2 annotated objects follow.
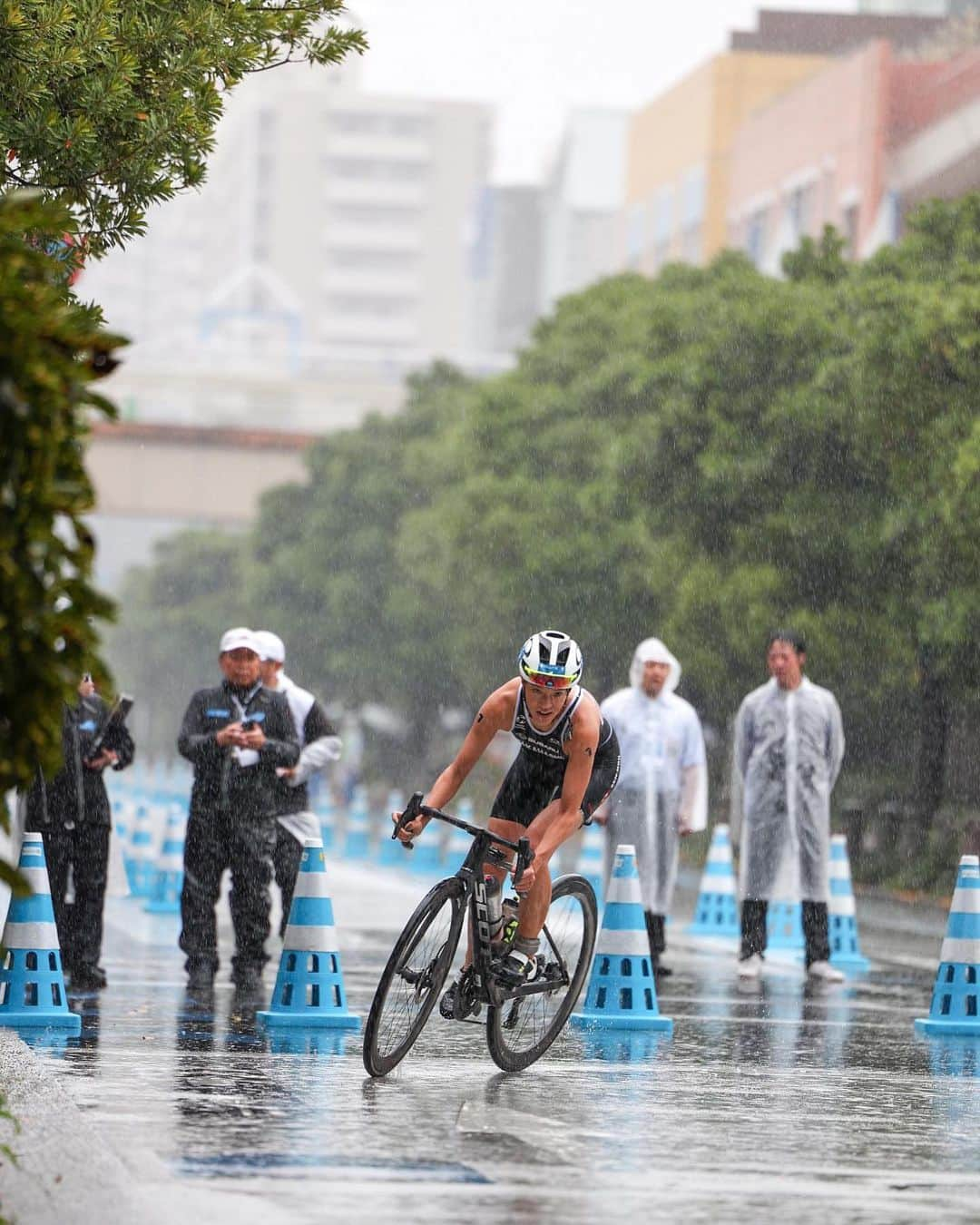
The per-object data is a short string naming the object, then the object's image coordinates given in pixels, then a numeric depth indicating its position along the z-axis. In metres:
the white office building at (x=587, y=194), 162.75
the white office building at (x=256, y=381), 84.56
